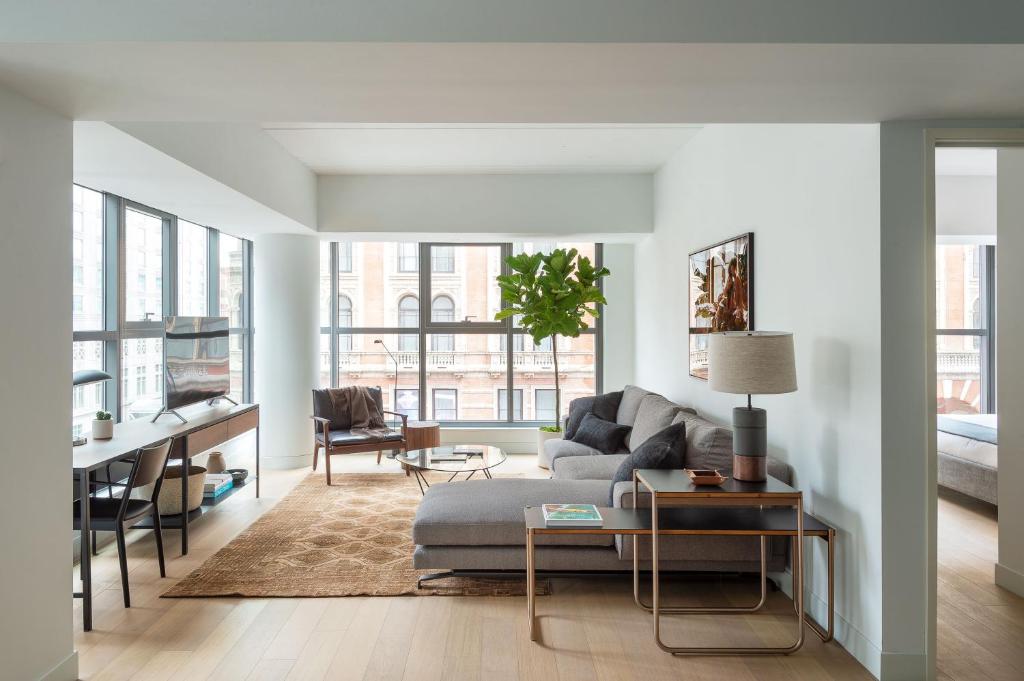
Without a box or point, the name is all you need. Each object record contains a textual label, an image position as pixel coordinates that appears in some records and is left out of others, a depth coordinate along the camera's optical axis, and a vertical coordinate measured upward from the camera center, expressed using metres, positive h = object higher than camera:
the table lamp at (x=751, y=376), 2.90 -0.17
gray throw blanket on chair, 6.36 -0.66
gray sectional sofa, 3.33 -1.04
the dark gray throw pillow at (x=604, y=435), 5.34 -0.80
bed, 4.70 -0.89
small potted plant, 3.69 -0.48
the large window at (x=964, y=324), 7.20 +0.15
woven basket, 4.29 -0.99
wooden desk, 3.03 -0.57
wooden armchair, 5.88 -0.89
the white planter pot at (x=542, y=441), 6.42 -1.02
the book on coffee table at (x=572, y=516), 2.98 -0.83
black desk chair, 3.24 -0.86
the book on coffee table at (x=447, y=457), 4.87 -0.88
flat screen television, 4.48 -0.15
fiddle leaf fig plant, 6.45 +0.46
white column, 6.47 -0.02
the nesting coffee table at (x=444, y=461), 4.66 -0.90
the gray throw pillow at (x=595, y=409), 5.91 -0.64
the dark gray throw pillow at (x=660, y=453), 3.38 -0.60
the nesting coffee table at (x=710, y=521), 2.81 -0.84
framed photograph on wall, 4.04 +0.31
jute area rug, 3.49 -1.31
